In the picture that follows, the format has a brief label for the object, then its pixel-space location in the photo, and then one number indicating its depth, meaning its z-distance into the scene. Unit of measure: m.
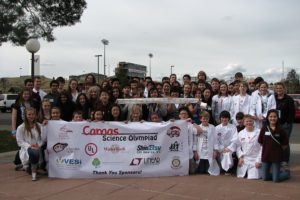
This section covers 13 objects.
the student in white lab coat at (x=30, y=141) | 8.16
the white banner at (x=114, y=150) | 8.45
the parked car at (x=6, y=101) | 42.06
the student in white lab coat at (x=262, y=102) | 9.39
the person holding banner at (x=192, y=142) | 8.75
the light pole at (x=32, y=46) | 14.41
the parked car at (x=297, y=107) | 23.48
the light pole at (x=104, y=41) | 55.21
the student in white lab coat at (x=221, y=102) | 9.81
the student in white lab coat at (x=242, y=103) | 9.60
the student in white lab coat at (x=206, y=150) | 8.67
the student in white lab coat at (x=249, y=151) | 8.27
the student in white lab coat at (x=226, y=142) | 8.61
